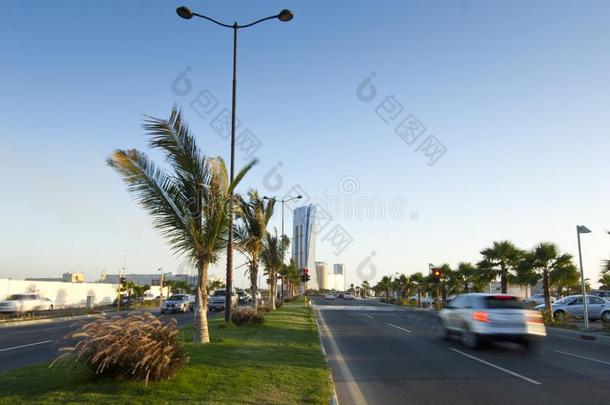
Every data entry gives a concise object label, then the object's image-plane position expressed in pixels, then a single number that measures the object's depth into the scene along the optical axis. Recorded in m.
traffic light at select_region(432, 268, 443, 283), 29.59
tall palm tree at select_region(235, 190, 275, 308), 24.61
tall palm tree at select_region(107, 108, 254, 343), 12.38
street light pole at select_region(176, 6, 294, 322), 14.82
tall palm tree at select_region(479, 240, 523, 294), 32.50
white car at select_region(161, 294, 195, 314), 37.38
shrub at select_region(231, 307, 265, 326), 18.81
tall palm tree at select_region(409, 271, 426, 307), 68.12
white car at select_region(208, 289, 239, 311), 41.12
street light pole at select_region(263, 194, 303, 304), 39.49
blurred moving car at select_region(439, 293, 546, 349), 13.57
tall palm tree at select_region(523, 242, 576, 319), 28.70
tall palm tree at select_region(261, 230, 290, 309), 35.28
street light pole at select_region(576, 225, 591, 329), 22.39
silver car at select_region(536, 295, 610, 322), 27.98
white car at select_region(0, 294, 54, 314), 31.94
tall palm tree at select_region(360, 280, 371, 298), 164.75
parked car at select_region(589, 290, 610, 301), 35.85
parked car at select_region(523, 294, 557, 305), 43.58
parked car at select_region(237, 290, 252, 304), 53.34
